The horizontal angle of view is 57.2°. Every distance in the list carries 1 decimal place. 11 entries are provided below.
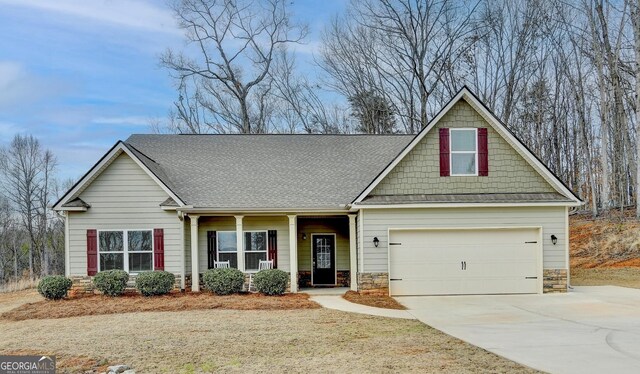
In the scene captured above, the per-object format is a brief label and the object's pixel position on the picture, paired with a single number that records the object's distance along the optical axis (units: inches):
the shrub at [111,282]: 668.7
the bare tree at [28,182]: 1632.6
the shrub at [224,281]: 674.8
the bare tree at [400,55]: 1320.1
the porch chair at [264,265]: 741.9
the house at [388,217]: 678.5
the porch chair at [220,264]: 741.3
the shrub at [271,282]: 669.3
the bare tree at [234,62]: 1438.2
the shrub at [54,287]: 658.8
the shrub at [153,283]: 662.5
